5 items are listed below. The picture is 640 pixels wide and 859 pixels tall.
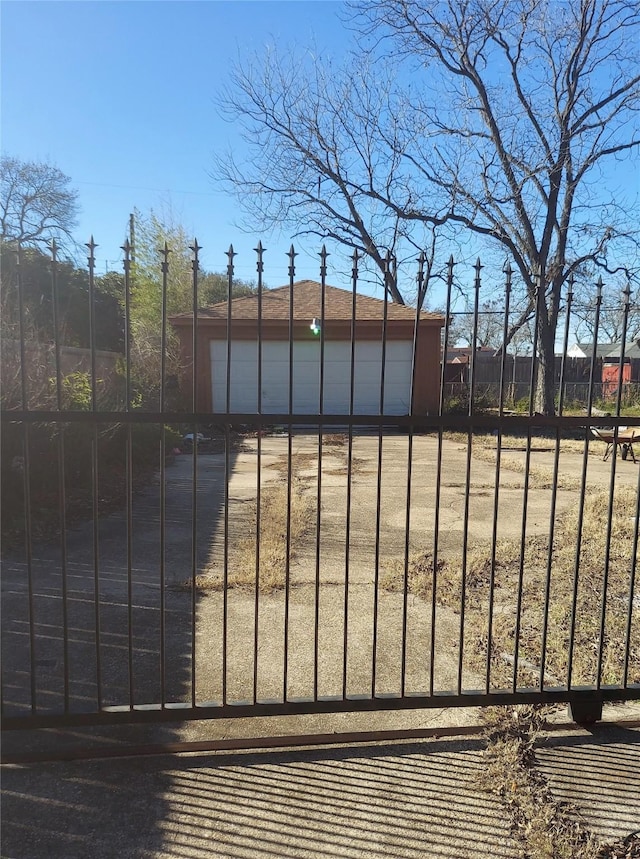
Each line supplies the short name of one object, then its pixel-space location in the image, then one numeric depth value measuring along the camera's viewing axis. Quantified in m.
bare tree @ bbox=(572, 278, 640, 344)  35.78
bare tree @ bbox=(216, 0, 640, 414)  17.17
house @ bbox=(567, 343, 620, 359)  43.49
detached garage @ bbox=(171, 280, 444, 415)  16.42
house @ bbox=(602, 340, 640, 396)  24.91
